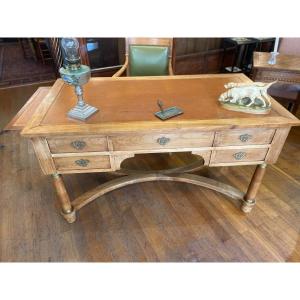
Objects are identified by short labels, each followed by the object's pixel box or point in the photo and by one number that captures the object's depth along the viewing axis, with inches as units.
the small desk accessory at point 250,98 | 47.1
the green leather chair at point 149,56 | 79.7
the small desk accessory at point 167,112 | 45.9
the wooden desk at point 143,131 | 44.1
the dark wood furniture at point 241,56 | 138.0
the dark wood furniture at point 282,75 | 83.3
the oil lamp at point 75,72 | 40.3
